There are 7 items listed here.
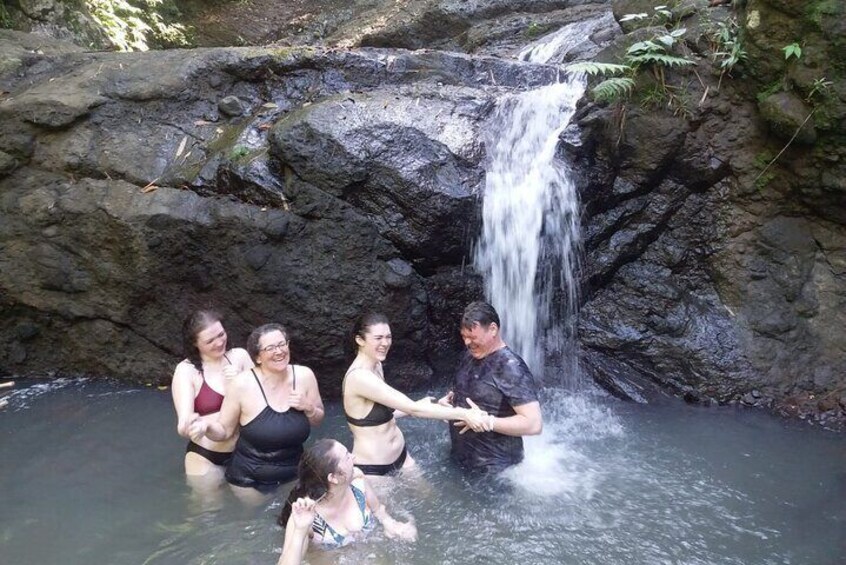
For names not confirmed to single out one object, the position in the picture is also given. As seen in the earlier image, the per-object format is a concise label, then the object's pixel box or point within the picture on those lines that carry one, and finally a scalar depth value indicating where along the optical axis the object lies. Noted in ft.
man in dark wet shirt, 13.29
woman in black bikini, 13.48
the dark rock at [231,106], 21.85
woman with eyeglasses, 13.41
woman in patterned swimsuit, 10.80
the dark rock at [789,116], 18.79
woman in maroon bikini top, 14.11
